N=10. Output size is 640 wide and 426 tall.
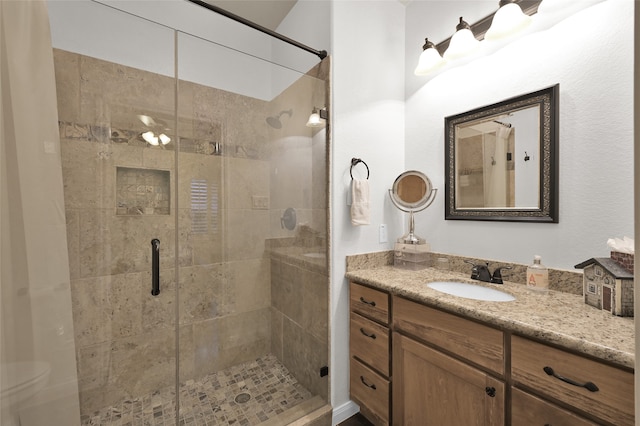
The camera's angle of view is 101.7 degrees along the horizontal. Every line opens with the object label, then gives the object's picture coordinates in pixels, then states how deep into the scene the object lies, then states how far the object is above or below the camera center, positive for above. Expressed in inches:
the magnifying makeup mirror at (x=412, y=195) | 67.2 +2.3
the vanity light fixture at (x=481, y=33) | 49.3 +35.1
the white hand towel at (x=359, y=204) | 63.8 +0.1
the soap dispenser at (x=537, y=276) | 47.6 -14.2
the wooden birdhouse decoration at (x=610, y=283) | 35.2 -12.3
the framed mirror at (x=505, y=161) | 50.1 +8.8
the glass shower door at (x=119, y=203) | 52.0 +1.7
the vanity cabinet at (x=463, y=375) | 29.3 -25.2
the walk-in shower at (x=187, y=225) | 54.0 -3.7
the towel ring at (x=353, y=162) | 66.2 +10.9
